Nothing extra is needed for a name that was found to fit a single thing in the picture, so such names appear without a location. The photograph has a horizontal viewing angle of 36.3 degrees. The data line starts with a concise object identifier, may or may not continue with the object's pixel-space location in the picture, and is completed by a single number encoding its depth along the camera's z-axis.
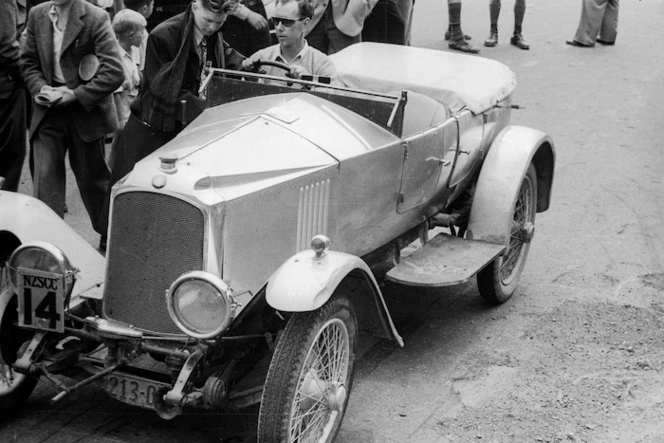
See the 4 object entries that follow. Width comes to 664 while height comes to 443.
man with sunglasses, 5.63
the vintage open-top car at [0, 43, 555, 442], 3.96
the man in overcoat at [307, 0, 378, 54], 9.03
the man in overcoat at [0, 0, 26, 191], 6.59
